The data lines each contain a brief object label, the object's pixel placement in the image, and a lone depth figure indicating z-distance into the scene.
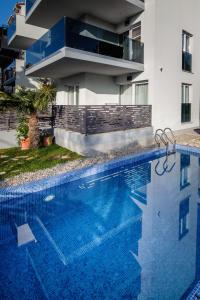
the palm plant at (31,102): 10.71
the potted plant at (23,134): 11.56
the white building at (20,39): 17.12
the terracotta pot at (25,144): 11.55
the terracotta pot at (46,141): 12.34
